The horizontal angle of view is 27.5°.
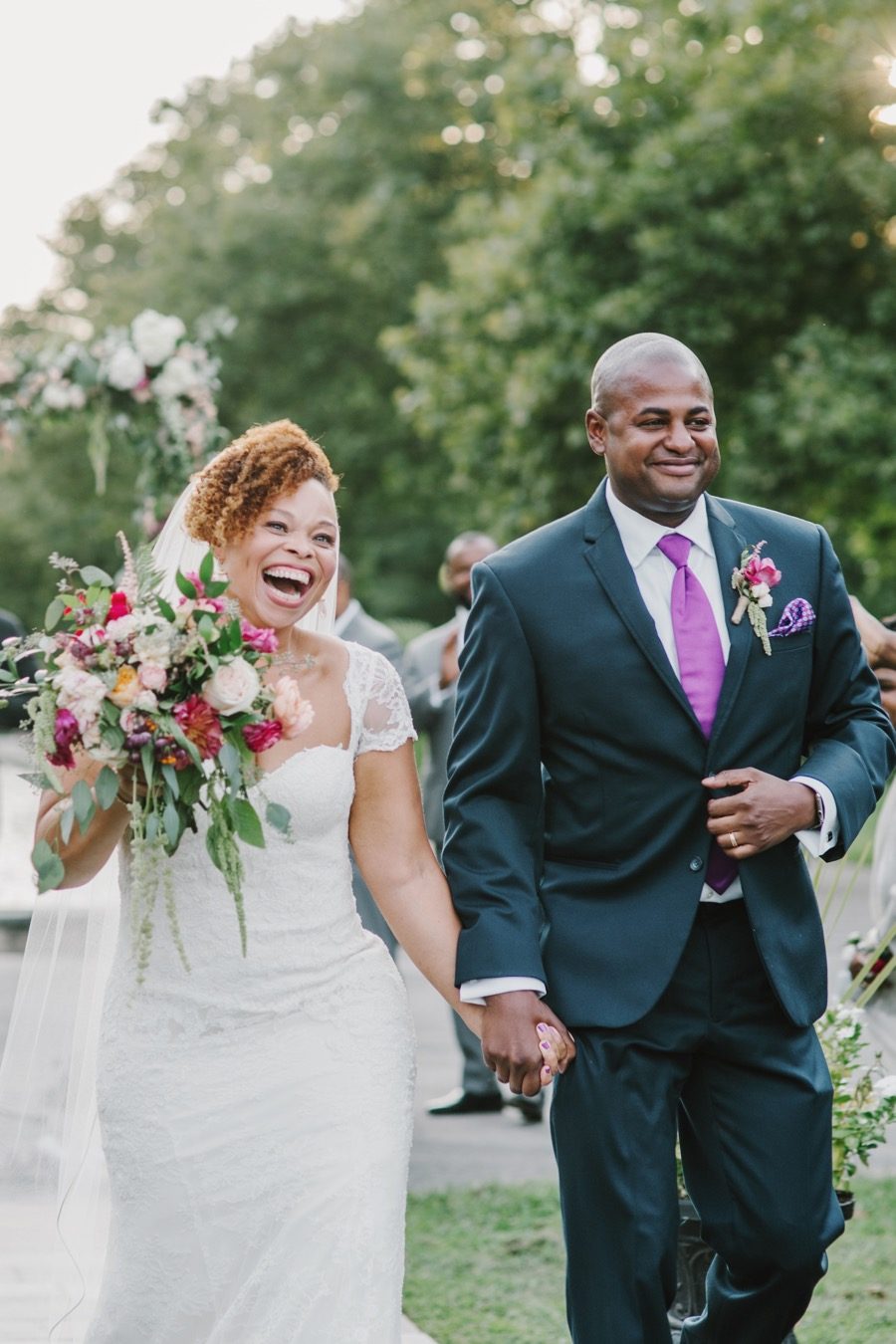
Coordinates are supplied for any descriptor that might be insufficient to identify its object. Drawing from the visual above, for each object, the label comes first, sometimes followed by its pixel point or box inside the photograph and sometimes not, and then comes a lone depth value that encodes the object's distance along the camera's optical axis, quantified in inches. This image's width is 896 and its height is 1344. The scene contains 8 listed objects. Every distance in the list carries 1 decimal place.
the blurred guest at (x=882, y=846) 190.9
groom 146.0
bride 142.3
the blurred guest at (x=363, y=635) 291.1
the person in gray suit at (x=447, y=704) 323.6
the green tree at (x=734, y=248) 703.7
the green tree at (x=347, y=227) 1286.9
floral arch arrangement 396.5
